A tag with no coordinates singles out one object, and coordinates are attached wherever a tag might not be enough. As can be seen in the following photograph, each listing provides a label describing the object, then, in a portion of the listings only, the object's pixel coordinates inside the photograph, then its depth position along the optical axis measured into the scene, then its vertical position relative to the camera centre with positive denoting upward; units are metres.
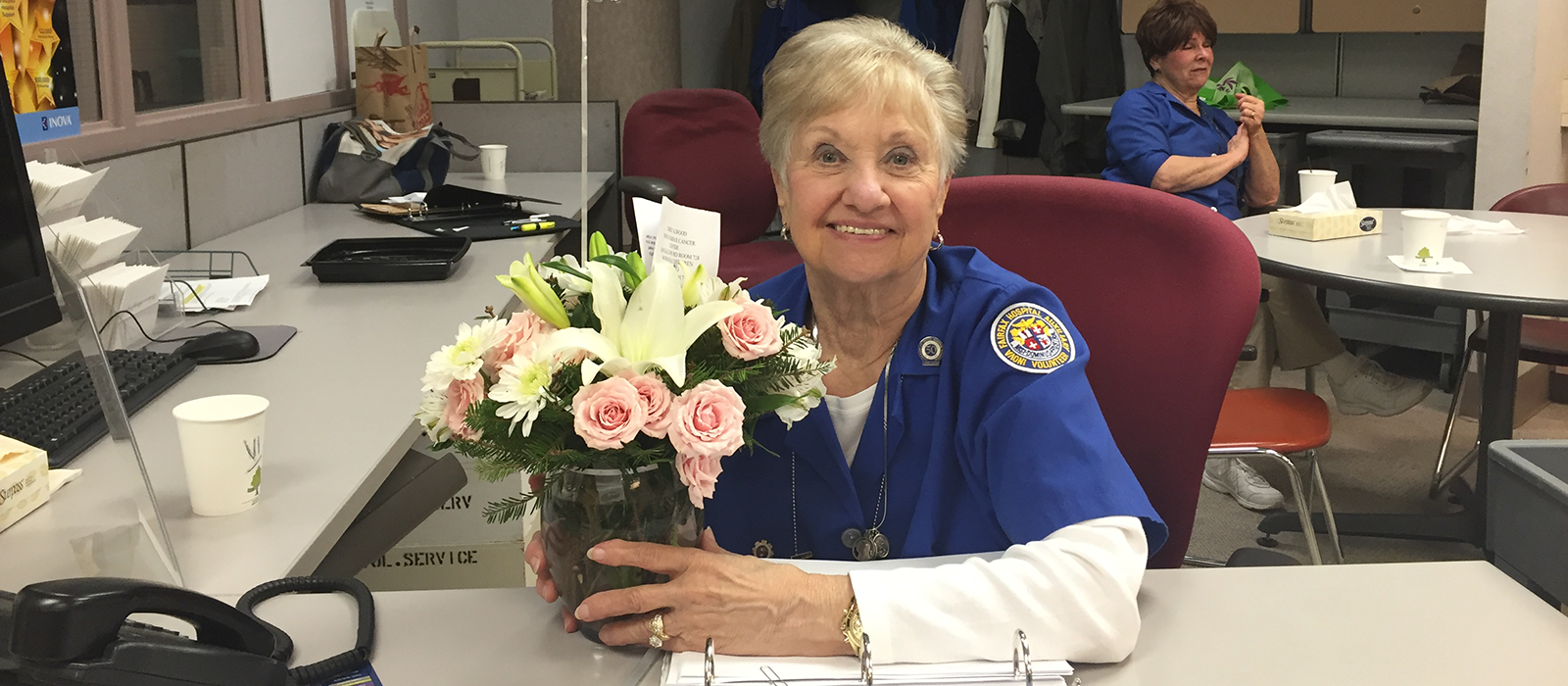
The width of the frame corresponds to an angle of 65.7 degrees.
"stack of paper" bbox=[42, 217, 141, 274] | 1.61 -0.18
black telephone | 0.69 -0.31
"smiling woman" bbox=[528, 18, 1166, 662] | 1.13 -0.27
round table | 2.29 -0.35
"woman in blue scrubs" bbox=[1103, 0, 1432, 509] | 3.34 -0.14
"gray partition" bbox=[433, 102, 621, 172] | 4.21 -0.08
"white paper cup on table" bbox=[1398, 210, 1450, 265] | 2.50 -0.27
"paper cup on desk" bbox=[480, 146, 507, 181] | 3.95 -0.18
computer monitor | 1.31 -0.16
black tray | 2.36 -0.30
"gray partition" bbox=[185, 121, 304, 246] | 2.72 -0.17
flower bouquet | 0.85 -0.20
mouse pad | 1.83 -0.35
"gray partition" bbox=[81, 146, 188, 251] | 2.32 -0.16
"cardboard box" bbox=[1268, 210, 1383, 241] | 2.86 -0.29
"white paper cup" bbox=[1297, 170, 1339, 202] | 3.03 -0.20
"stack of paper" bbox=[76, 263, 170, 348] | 1.74 -0.27
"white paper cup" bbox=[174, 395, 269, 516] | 1.21 -0.34
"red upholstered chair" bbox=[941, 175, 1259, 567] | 1.41 -0.22
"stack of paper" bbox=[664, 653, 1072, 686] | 0.91 -0.42
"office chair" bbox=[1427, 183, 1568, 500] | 3.04 -0.61
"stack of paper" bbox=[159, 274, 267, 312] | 2.11 -0.32
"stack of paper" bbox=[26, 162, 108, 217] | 1.59 -0.10
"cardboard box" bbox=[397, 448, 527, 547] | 2.11 -0.72
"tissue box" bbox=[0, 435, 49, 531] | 1.10 -0.34
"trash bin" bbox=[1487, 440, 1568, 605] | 0.95 -0.33
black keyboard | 1.29 -0.33
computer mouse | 1.78 -0.34
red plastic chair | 2.28 -0.63
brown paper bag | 3.82 +0.07
